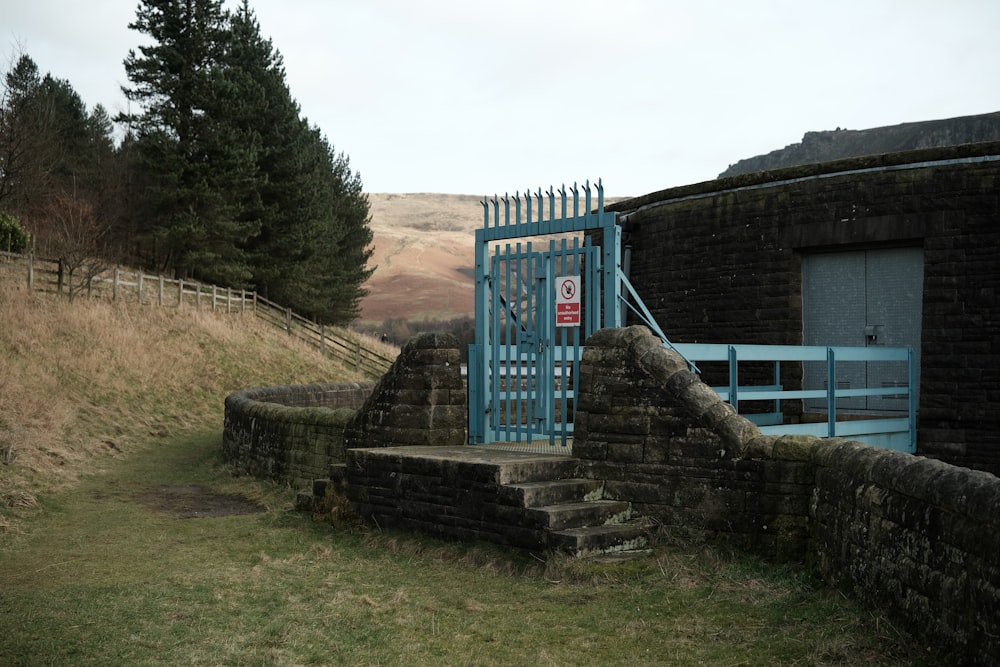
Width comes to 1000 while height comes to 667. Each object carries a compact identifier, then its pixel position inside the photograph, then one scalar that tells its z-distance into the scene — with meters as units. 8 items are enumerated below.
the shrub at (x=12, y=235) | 28.47
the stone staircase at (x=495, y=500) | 7.68
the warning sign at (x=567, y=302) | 9.22
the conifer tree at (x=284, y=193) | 36.81
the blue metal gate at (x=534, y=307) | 9.03
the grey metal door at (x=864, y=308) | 12.41
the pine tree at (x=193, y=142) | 34.38
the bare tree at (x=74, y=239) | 26.92
